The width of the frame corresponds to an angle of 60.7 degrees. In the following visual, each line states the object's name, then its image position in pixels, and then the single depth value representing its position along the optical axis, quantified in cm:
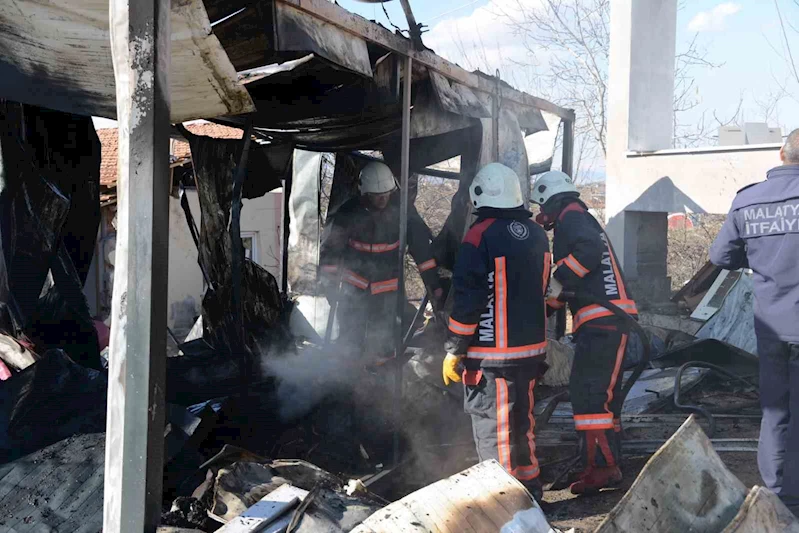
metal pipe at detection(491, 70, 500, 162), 608
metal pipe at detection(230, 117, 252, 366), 522
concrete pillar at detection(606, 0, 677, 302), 923
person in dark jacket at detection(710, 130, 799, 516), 392
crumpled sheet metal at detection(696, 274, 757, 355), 741
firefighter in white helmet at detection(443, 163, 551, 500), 407
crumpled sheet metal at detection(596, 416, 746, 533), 266
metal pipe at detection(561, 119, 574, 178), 786
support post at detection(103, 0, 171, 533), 229
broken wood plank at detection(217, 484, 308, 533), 274
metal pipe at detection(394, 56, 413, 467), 486
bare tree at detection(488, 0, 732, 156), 1783
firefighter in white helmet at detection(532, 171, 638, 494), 452
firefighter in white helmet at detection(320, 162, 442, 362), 647
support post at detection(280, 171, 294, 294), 788
